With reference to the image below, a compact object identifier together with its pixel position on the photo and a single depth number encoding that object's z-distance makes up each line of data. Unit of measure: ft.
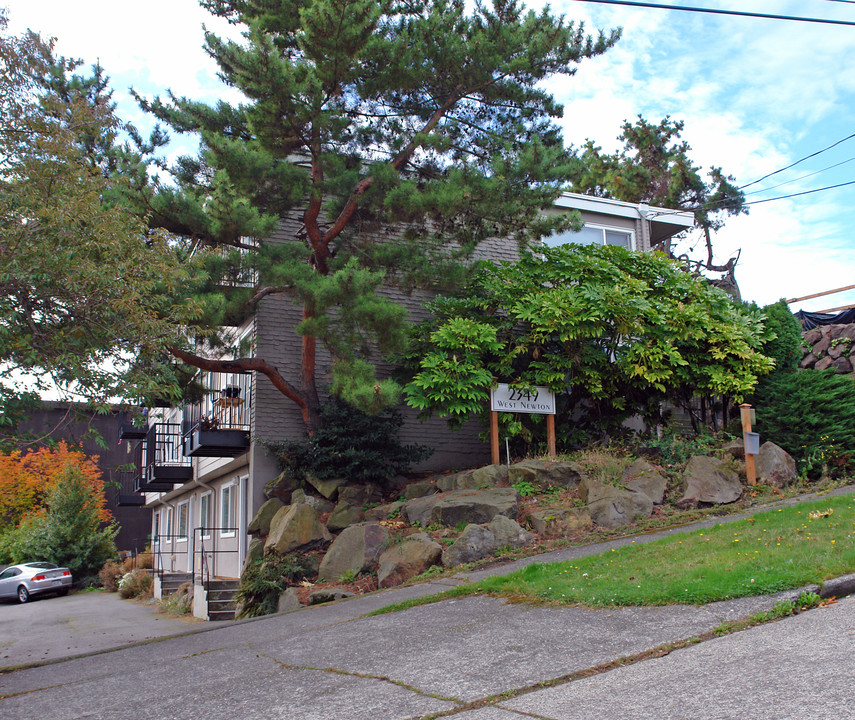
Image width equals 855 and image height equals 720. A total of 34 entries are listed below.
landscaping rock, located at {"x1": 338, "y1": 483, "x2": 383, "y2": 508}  48.88
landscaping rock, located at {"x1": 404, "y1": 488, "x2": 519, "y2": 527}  39.99
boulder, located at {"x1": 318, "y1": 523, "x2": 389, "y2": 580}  39.81
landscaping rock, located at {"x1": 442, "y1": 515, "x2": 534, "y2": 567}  36.09
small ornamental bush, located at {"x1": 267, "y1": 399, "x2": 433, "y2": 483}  49.44
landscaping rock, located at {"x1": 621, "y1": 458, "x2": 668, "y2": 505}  41.34
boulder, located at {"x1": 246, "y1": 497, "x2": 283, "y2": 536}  48.42
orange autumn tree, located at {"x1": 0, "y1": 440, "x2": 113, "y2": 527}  112.88
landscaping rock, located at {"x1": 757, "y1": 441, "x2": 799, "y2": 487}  43.37
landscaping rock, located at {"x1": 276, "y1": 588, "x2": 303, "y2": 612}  37.47
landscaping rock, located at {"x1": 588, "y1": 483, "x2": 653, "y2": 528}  38.88
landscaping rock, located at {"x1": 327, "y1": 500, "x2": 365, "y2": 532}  46.06
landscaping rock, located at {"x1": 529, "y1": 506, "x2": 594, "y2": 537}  38.40
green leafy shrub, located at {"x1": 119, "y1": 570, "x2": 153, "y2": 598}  72.57
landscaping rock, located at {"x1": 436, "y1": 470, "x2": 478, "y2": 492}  45.34
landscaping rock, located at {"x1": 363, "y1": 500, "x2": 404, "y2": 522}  44.62
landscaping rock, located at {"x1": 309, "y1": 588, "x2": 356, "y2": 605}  35.94
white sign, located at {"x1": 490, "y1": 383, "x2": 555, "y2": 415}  48.08
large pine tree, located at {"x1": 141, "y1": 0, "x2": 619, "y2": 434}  44.42
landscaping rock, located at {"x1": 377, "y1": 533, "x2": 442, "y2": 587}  36.09
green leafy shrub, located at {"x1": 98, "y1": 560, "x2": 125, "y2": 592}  85.25
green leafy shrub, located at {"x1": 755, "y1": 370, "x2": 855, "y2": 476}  45.52
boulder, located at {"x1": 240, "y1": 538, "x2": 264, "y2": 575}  45.65
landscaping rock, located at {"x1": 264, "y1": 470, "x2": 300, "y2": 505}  50.57
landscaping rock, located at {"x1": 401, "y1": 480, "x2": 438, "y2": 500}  47.93
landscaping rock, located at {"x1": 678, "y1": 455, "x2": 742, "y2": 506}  40.88
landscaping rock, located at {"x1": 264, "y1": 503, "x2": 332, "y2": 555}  43.40
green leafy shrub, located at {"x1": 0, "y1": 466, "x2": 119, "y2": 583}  92.02
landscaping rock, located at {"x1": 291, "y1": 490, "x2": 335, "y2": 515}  48.44
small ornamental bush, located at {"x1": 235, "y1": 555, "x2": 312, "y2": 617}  39.63
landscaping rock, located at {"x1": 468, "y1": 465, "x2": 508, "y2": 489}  44.65
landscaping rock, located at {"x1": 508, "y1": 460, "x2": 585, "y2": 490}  43.78
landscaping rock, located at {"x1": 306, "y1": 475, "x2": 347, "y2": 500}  49.14
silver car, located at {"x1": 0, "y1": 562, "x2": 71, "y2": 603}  82.74
